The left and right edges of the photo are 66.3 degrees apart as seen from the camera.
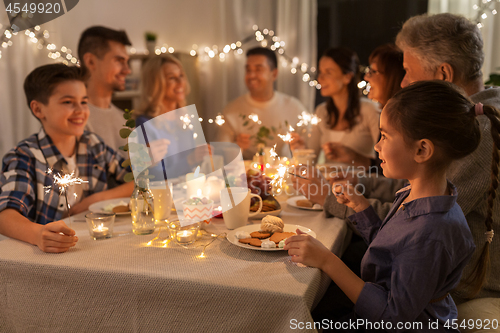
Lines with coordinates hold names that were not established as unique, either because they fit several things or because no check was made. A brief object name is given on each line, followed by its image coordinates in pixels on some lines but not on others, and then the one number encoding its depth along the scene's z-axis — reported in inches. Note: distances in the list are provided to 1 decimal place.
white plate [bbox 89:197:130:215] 58.7
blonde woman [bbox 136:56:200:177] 106.6
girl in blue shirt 33.9
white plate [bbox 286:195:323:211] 59.5
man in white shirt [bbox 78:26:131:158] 106.1
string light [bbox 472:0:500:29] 118.8
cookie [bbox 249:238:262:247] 41.8
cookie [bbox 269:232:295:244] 43.1
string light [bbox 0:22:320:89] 128.5
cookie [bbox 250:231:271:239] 44.4
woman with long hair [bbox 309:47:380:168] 110.9
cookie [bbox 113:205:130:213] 56.7
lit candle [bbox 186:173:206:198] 57.2
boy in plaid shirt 54.3
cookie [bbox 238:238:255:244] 42.7
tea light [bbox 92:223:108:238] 46.0
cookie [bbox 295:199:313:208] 61.4
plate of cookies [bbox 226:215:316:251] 41.5
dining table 33.9
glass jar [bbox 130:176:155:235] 48.8
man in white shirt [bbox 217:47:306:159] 126.6
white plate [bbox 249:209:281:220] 54.4
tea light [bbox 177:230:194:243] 44.8
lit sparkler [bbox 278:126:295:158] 71.1
